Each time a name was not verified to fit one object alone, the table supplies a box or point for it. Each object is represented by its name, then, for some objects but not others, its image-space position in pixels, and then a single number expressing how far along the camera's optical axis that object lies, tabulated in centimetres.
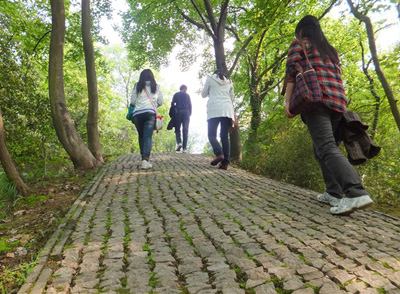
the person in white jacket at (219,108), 656
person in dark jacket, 1016
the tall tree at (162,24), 1256
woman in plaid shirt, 302
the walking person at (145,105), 659
